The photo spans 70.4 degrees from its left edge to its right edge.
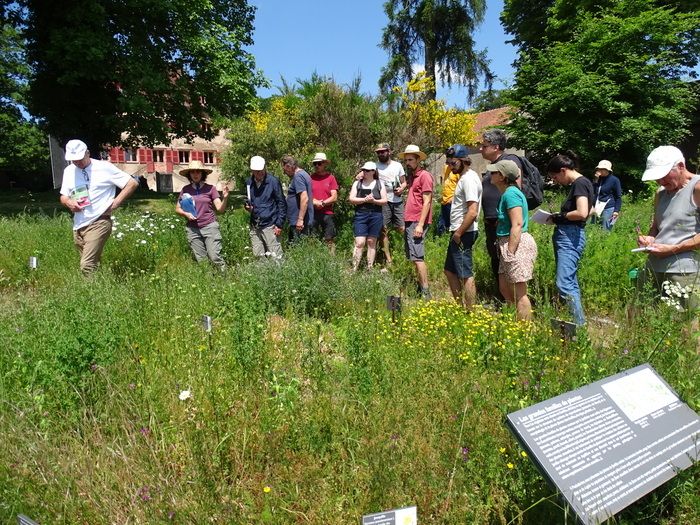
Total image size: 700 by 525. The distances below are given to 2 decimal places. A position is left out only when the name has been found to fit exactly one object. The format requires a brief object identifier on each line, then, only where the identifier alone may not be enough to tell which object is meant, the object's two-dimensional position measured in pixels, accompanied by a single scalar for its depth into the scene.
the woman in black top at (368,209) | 6.59
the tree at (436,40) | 25.23
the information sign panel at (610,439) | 1.70
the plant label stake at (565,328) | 3.08
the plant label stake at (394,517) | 1.71
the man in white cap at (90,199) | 5.46
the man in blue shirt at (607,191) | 8.73
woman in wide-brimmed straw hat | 6.38
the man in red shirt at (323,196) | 7.51
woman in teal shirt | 4.15
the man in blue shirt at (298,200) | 6.96
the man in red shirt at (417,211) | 5.70
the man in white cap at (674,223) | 3.49
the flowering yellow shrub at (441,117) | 17.44
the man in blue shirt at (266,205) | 6.61
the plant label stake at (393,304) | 3.77
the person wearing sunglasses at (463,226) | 4.64
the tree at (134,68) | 15.63
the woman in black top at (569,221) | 4.28
